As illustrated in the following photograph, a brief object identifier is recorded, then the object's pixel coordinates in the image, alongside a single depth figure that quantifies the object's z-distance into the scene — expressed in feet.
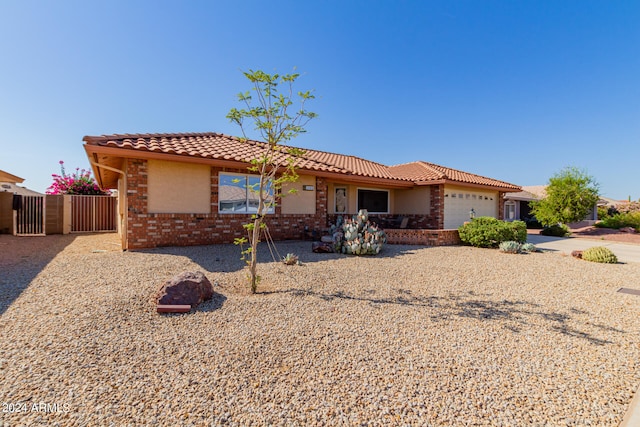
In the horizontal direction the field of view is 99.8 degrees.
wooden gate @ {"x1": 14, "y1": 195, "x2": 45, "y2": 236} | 43.19
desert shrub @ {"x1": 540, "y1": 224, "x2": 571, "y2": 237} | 57.52
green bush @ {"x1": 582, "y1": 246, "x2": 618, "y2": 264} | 27.71
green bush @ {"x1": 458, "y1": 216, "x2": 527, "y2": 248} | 34.94
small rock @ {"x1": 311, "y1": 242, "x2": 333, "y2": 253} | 28.96
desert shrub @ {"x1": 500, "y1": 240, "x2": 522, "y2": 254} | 31.83
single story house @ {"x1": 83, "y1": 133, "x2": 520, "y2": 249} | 27.55
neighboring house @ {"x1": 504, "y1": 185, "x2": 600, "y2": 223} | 86.20
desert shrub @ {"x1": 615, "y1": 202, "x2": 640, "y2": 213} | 88.62
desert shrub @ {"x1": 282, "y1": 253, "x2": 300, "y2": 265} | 22.80
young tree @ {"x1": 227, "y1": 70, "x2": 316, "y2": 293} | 16.08
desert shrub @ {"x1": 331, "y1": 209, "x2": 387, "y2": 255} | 27.94
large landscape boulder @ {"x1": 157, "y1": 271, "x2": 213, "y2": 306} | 13.26
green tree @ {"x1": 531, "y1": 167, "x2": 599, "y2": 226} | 60.49
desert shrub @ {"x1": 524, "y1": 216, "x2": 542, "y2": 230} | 79.67
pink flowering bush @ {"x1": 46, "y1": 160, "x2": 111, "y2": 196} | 62.80
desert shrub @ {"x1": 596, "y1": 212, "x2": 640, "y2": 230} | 67.19
